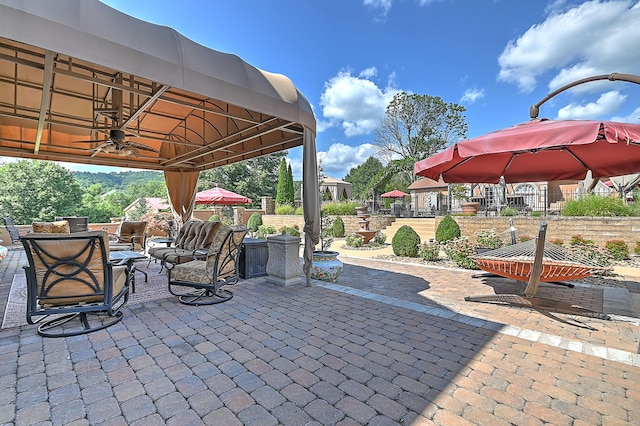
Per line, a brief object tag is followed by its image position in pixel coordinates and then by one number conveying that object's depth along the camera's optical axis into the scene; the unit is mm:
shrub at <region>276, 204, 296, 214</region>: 17516
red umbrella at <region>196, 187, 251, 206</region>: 10289
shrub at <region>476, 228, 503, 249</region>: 7005
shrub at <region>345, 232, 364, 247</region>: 10711
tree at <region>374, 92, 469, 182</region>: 25922
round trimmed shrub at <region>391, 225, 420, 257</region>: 8078
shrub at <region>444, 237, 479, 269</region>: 6451
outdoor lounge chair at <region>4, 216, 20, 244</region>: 7973
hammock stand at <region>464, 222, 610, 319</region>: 3549
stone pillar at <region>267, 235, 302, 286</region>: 5039
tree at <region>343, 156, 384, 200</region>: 48322
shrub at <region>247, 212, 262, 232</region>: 15955
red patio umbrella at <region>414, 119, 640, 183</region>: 2832
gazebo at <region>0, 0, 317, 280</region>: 2320
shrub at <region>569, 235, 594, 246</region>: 6973
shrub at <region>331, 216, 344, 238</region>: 13688
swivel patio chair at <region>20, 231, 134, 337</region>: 2908
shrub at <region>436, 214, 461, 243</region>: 8960
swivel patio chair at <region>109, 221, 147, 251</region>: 7441
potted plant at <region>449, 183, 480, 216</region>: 17469
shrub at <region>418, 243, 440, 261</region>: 7488
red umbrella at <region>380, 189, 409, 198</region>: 22141
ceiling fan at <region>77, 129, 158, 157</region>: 4809
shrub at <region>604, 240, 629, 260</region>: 6895
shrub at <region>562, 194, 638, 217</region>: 8031
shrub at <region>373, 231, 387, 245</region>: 11195
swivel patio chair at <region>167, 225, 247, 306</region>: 4016
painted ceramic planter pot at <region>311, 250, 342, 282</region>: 5344
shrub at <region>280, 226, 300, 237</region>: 11266
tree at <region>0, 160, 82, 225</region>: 19922
